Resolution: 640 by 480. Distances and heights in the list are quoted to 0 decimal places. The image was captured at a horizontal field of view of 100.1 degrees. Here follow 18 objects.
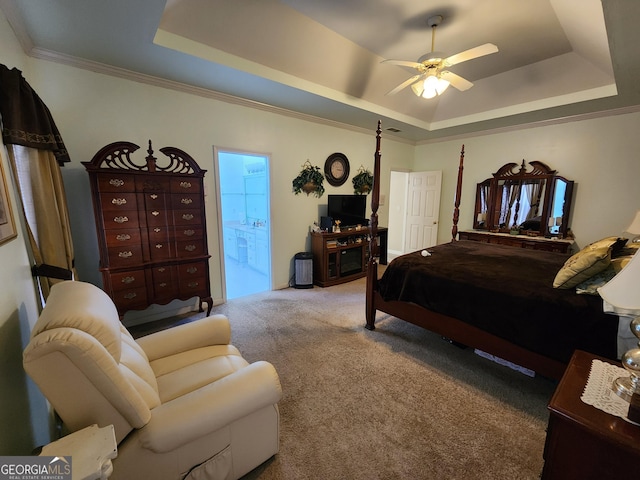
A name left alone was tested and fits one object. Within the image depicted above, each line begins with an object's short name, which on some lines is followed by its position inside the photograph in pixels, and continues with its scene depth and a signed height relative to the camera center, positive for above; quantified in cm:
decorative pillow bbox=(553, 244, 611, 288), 172 -45
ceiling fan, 225 +117
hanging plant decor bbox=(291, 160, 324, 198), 410 +27
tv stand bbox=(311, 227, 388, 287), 421 -94
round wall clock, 446 +49
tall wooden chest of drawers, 237 -29
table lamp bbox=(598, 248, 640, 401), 89 -34
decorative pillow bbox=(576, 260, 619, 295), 176 -55
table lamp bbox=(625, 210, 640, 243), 308 -31
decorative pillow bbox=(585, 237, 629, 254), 191 -33
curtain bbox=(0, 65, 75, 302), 154 +16
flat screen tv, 438 -19
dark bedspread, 166 -73
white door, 559 -22
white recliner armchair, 90 -85
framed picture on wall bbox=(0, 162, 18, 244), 121 -9
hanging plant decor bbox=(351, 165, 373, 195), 491 +31
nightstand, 87 -82
